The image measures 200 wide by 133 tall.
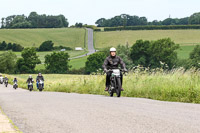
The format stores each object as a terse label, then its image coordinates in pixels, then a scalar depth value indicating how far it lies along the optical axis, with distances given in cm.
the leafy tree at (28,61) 10832
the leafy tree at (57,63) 10856
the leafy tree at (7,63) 10556
